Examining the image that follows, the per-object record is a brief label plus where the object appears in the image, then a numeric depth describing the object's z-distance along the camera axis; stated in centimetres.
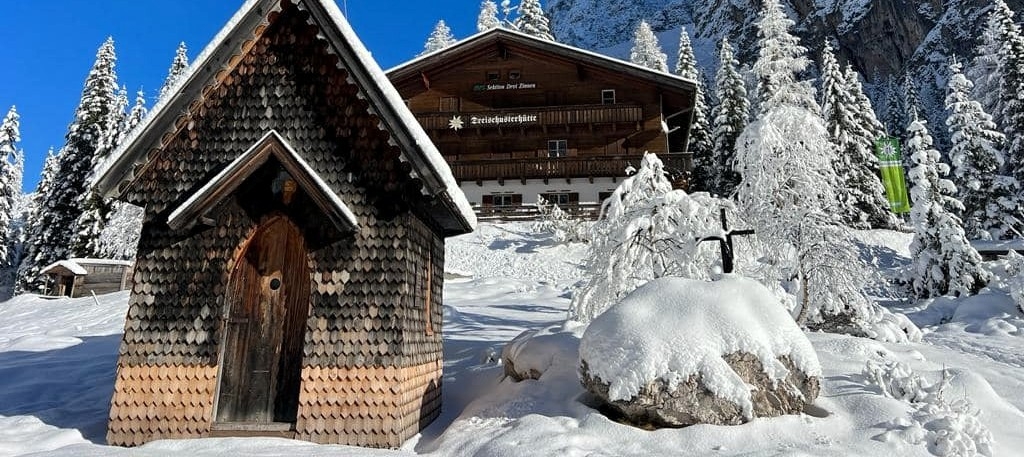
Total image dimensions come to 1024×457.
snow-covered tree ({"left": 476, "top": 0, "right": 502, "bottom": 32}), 4723
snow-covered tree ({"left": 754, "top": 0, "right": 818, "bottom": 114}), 2992
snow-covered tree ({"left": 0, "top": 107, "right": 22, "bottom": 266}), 4131
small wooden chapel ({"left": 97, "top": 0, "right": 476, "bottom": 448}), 721
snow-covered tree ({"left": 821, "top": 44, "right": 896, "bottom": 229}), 3123
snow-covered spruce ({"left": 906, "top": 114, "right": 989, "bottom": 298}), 1875
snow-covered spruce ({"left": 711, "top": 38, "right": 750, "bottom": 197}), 3850
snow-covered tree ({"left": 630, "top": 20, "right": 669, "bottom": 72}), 4916
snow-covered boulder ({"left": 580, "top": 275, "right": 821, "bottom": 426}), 619
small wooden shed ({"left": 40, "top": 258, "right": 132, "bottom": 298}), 2566
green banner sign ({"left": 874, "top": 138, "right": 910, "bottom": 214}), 3141
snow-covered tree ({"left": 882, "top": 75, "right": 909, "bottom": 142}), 5242
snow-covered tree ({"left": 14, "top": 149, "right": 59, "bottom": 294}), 3572
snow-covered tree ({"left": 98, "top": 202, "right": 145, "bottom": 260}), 2855
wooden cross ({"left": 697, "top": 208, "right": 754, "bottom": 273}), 943
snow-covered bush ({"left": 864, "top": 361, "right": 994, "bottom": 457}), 547
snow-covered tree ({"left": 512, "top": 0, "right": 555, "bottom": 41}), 4500
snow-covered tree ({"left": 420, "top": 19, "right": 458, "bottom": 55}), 5131
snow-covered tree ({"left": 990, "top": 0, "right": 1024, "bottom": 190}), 3028
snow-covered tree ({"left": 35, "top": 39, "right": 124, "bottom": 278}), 3638
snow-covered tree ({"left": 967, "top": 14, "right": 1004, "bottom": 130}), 3222
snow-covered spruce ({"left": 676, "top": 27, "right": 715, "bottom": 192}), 4156
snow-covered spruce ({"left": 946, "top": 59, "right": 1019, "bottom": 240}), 2938
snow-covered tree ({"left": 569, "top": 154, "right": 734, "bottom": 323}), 1009
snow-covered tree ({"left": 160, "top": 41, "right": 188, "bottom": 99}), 3934
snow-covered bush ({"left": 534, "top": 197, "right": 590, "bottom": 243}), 2542
